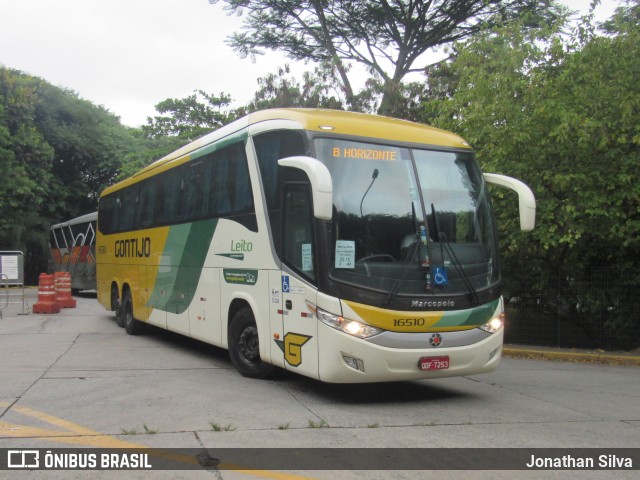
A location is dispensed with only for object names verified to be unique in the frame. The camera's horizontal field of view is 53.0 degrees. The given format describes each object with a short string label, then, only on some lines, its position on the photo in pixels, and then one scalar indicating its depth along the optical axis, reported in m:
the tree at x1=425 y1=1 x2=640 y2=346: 11.43
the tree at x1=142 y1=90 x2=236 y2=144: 34.44
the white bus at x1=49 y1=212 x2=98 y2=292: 26.88
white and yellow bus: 6.93
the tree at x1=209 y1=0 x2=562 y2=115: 23.44
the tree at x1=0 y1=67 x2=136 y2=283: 32.09
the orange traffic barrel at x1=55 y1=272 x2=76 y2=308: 21.23
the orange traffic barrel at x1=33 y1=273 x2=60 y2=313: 19.33
